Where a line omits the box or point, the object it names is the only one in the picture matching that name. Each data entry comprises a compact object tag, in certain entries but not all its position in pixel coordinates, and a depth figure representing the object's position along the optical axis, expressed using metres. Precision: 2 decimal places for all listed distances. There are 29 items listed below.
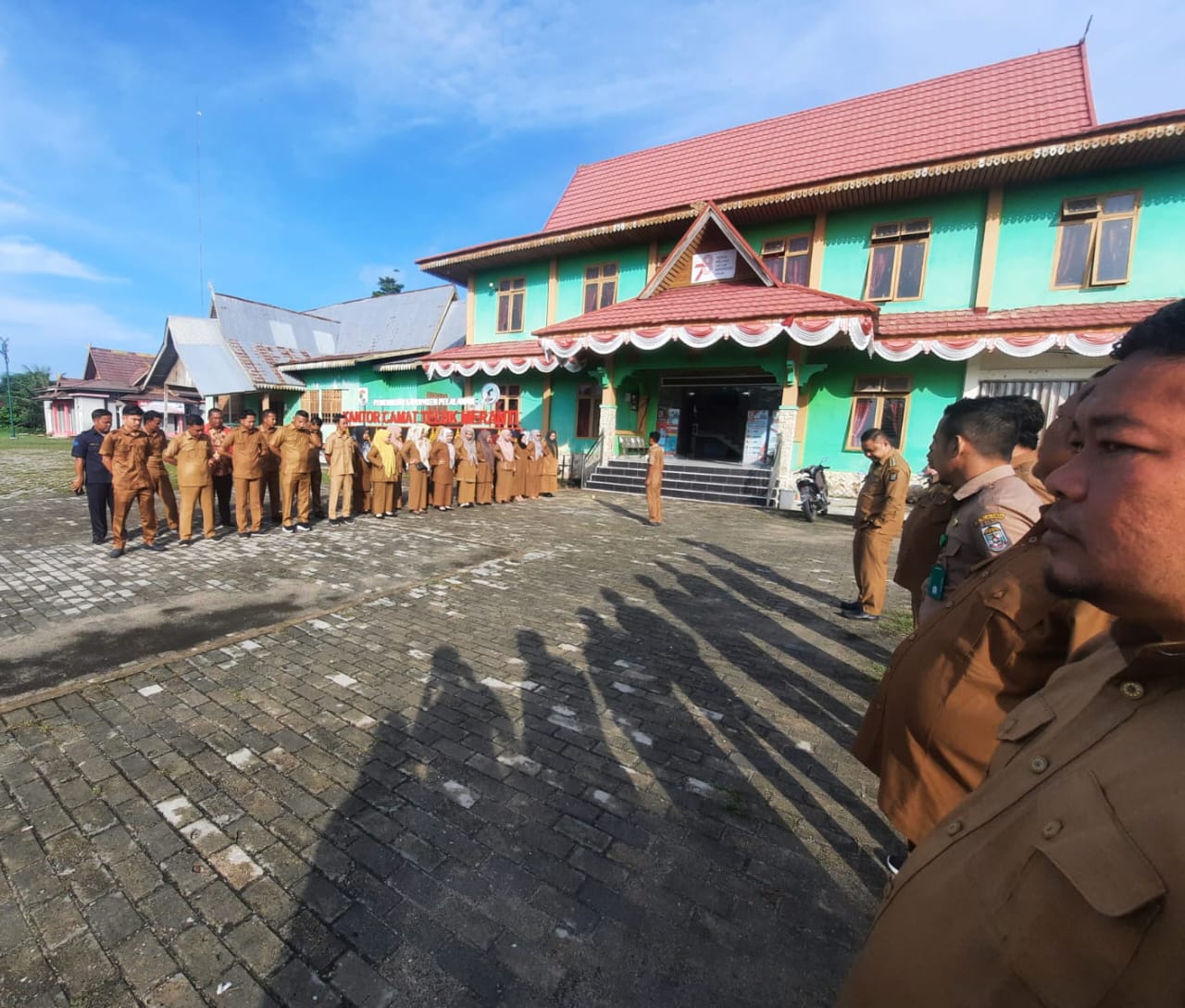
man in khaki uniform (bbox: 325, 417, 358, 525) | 9.18
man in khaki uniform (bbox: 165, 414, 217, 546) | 7.23
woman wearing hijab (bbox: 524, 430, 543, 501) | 13.54
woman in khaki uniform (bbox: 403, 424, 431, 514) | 10.59
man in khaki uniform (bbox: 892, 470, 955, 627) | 2.97
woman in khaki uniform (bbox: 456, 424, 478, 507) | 11.57
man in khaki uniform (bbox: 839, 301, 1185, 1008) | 0.65
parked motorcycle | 11.51
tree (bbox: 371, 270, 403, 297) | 47.25
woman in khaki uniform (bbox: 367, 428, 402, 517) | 9.72
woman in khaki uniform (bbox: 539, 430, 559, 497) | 14.22
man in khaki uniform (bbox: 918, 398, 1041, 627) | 2.25
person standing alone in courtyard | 9.85
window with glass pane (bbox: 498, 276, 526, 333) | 18.33
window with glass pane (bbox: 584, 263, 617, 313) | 16.66
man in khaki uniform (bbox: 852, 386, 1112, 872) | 1.66
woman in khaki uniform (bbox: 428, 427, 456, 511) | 11.01
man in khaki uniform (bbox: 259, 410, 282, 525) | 8.43
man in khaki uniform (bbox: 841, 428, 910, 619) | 5.04
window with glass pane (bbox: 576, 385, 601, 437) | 17.28
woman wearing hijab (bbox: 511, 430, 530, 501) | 13.20
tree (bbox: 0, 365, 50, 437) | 44.84
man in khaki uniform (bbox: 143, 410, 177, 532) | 7.30
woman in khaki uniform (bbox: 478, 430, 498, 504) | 12.05
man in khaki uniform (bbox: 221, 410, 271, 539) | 7.80
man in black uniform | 6.83
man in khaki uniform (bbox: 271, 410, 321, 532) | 8.27
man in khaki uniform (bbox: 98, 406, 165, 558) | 6.65
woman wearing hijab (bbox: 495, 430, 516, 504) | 12.54
